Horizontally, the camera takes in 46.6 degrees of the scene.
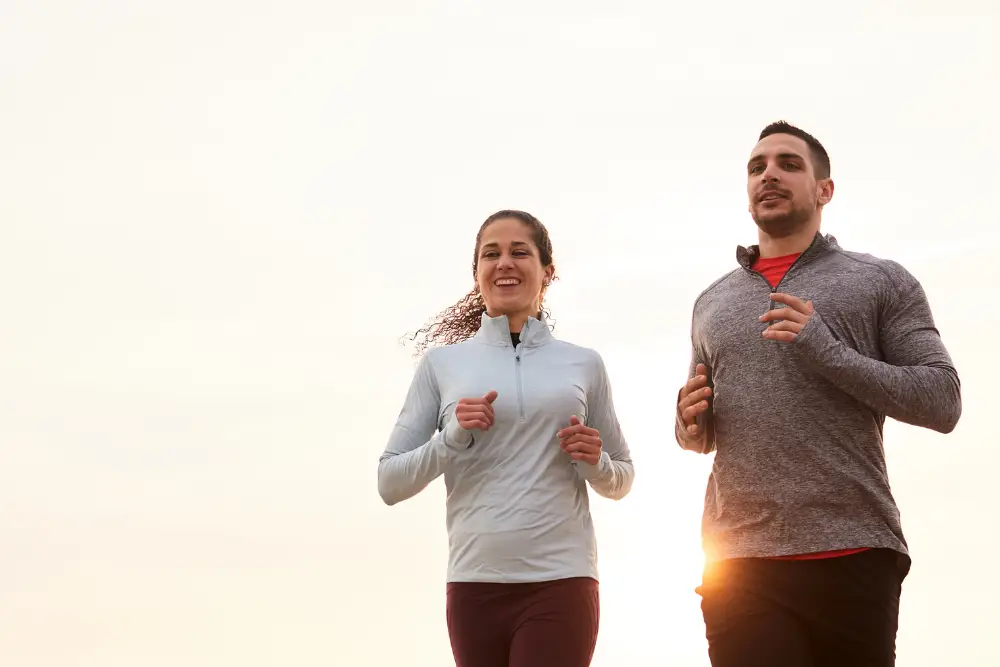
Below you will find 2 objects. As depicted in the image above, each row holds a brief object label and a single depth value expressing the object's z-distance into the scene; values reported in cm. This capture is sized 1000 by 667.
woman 485
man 457
